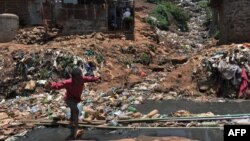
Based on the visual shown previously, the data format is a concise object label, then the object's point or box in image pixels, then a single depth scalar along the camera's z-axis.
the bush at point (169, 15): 27.06
